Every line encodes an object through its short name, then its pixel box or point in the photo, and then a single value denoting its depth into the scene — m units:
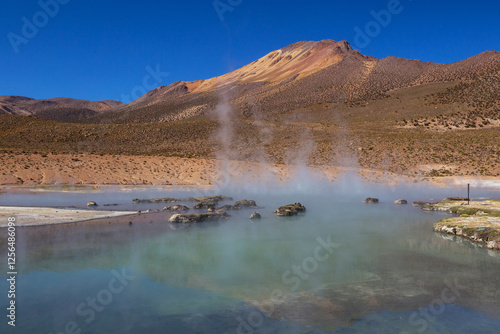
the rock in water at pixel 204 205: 23.62
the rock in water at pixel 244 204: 23.91
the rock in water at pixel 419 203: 25.08
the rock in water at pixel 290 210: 21.81
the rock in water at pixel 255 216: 20.52
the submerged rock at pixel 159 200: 25.92
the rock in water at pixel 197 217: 18.97
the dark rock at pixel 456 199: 25.33
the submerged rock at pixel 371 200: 27.06
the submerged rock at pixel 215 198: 27.02
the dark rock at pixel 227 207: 23.30
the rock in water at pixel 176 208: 22.50
